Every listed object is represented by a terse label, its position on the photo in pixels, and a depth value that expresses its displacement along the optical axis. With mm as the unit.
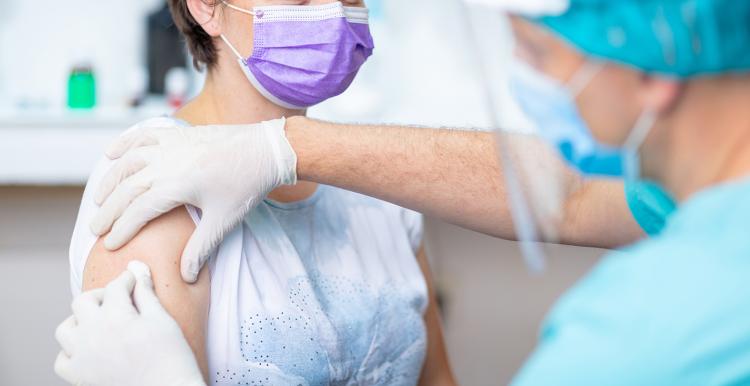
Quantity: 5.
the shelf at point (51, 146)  2445
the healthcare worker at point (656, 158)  834
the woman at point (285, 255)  1433
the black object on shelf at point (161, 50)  2984
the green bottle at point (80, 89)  2756
